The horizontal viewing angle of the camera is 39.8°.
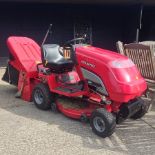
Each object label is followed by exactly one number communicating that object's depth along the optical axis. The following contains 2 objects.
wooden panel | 3.57
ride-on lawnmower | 2.91
